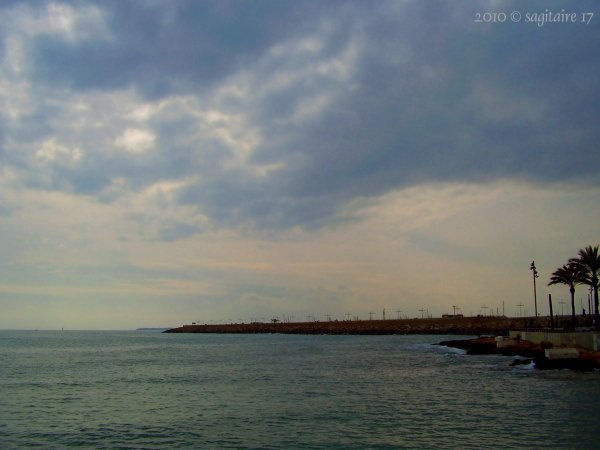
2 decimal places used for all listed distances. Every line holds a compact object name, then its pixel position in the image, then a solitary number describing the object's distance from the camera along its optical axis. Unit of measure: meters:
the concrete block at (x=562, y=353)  41.53
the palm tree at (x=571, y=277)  57.14
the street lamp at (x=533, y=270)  97.50
